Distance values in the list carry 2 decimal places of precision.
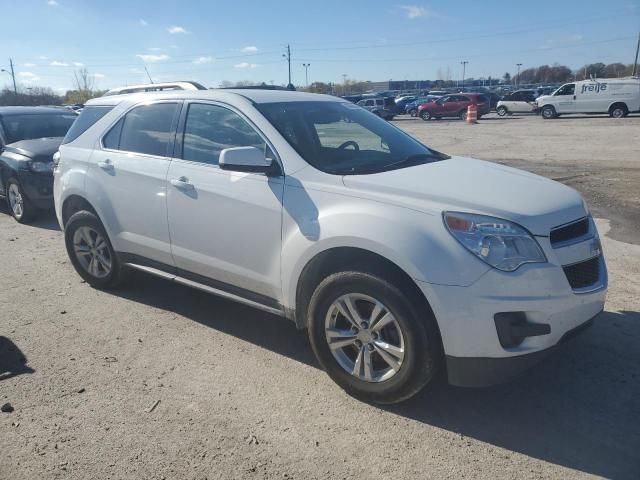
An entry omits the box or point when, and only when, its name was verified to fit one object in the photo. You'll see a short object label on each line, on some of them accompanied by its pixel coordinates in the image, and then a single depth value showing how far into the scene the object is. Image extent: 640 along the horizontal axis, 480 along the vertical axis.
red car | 35.47
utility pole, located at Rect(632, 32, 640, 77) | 65.95
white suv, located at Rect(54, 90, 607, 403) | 2.87
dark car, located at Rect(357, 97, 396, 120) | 39.19
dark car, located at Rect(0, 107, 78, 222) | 8.09
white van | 28.45
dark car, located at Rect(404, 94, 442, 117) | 43.27
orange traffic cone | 31.27
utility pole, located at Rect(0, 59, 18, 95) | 83.40
